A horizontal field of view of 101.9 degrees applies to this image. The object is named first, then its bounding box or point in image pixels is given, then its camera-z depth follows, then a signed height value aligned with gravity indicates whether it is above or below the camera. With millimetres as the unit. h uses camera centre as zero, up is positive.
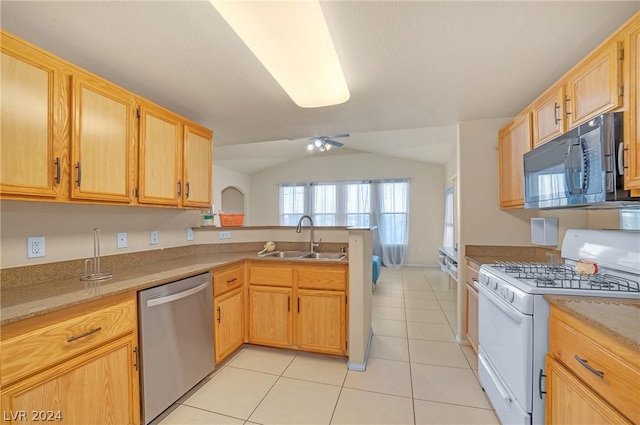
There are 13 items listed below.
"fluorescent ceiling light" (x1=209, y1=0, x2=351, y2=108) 1275 +995
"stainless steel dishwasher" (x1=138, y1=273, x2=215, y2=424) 1557 -861
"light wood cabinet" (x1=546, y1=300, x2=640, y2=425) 827 -603
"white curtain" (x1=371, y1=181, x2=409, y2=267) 6504 -208
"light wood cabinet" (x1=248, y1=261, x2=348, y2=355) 2275 -853
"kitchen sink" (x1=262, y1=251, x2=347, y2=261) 2707 -458
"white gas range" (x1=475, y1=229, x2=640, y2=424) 1305 -499
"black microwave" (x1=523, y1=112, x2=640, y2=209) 1229 +243
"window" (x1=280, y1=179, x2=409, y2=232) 6590 +261
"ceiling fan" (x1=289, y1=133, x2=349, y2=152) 3988 +1126
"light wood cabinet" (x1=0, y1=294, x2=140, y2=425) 1040 -714
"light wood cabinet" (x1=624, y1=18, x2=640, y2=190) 1161 +421
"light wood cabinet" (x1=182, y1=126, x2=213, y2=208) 2320 +419
